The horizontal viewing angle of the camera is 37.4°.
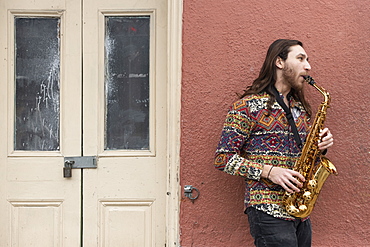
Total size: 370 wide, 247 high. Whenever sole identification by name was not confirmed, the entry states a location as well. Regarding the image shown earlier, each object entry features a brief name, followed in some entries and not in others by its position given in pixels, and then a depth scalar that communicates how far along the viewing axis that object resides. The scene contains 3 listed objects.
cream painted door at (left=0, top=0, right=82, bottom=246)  4.49
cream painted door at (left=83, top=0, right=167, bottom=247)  4.48
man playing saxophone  3.53
